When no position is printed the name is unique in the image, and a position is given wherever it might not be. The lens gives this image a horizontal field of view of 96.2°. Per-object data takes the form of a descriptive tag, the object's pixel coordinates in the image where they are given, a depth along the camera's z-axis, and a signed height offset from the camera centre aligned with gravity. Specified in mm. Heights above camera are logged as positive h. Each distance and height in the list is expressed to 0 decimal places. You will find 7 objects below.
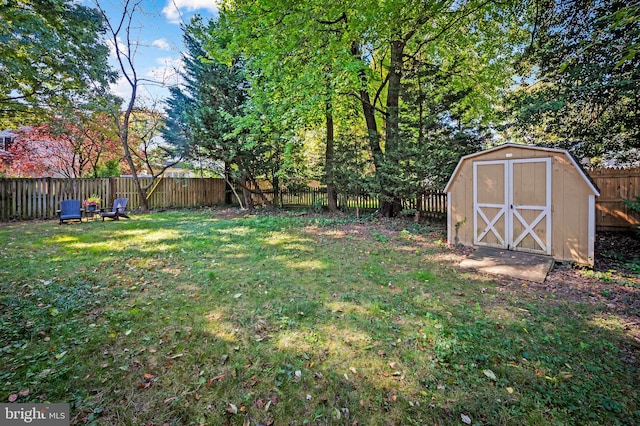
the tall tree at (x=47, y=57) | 5598 +3794
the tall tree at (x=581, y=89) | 6656 +3044
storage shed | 5352 +180
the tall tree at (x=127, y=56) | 12438 +7166
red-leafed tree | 13305 +3026
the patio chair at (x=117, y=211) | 10523 -10
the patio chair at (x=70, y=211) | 9492 -11
